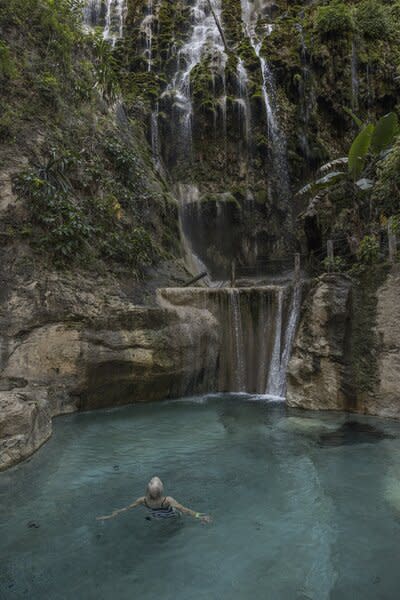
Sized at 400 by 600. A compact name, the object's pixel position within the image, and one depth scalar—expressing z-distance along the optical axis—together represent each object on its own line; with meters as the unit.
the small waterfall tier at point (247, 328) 10.98
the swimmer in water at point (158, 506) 4.55
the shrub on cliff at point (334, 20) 19.11
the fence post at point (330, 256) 10.32
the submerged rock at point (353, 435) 7.07
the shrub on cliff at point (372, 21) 19.98
